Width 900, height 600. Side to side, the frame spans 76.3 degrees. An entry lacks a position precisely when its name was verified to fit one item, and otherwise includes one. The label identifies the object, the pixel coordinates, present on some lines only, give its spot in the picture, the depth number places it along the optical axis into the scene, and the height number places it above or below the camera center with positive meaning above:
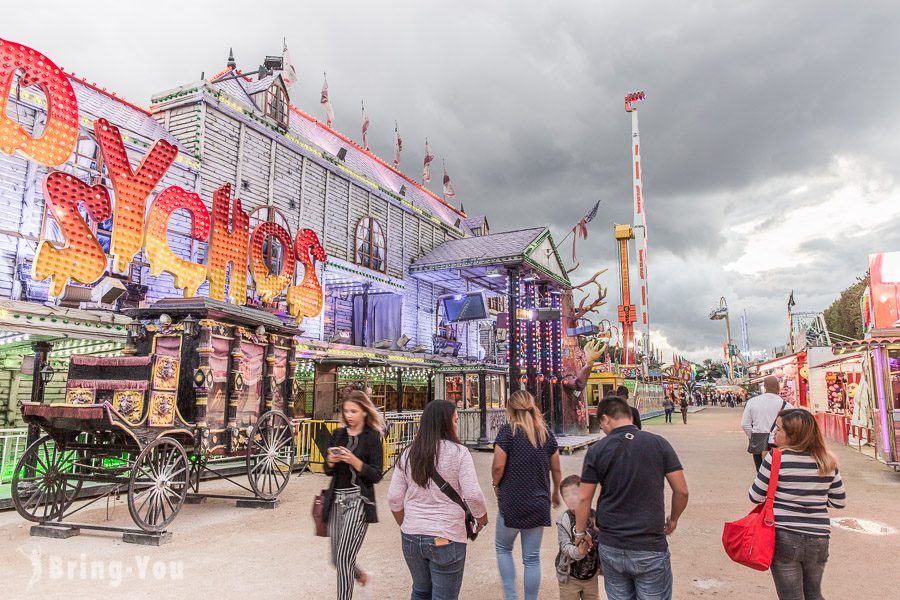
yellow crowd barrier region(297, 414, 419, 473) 13.35 -1.30
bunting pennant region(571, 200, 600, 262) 27.47 +7.72
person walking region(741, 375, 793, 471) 8.46 -0.36
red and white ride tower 60.55 +16.40
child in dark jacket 3.73 -1.16
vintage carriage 7.28 -0.34
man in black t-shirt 3.28 -0.68
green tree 45.47 +6.18
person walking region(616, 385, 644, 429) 10.05 -0.06
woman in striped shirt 3.60 -0.75
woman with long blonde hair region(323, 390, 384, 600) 4.12 -0.69
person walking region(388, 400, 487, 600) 3.44 -0.72
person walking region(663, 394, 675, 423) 30.73 -1.04
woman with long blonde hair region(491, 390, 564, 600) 4.33 -0.76
